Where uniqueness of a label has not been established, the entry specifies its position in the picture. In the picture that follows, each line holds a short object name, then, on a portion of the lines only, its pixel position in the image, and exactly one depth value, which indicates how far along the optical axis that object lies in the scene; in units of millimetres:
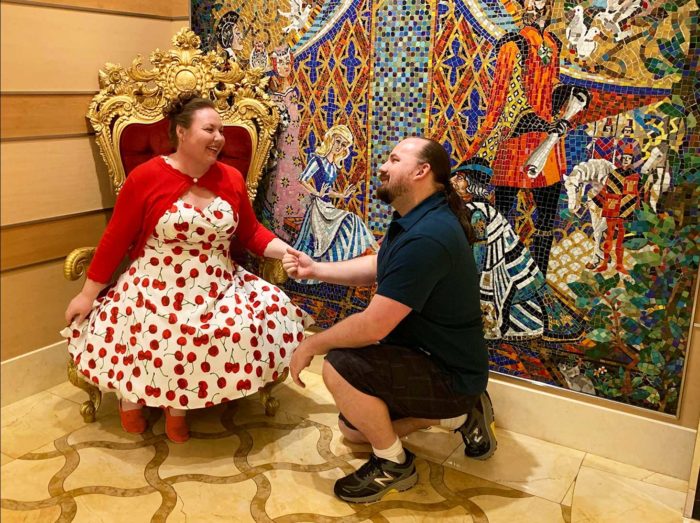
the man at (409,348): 2146
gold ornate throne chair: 2777
